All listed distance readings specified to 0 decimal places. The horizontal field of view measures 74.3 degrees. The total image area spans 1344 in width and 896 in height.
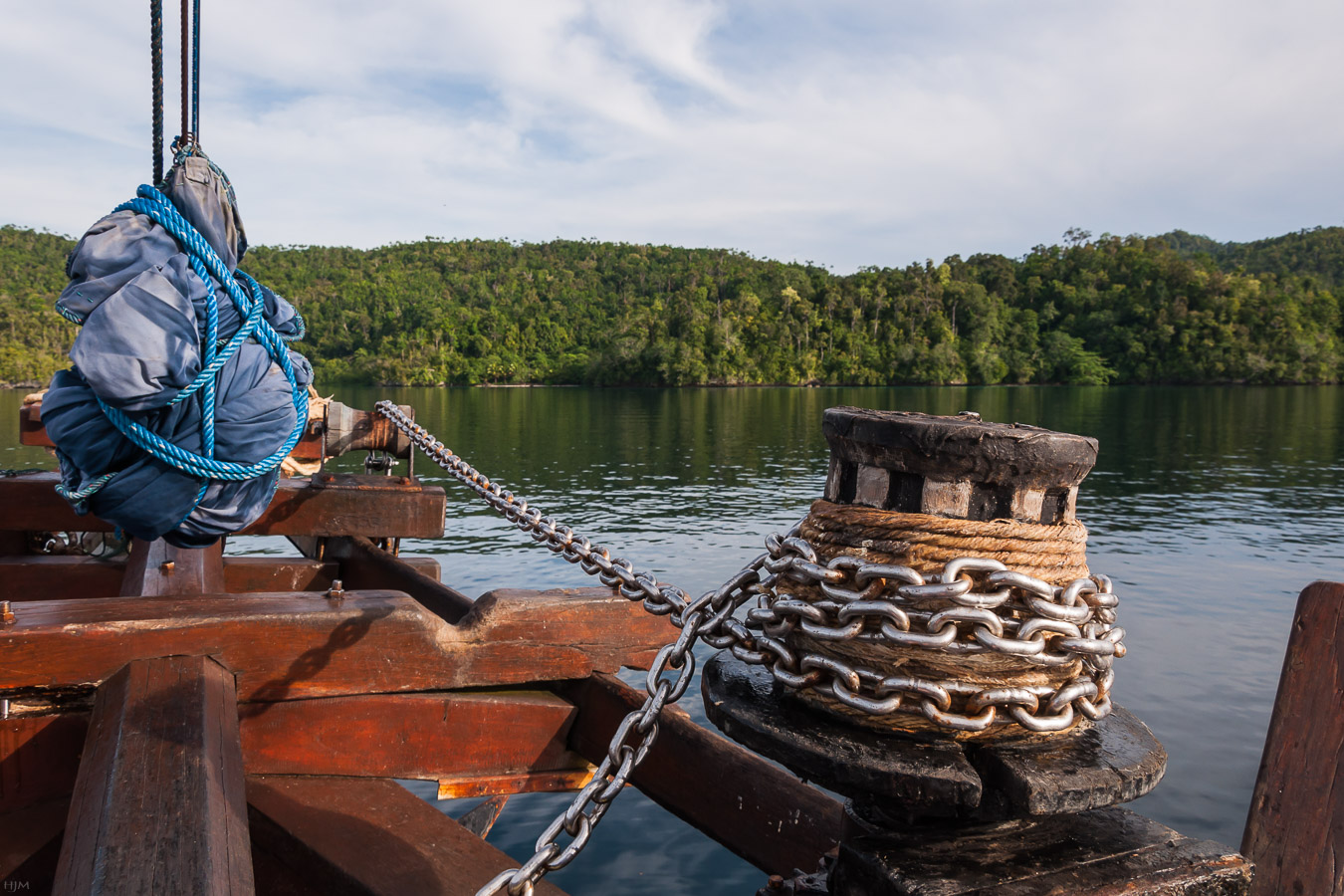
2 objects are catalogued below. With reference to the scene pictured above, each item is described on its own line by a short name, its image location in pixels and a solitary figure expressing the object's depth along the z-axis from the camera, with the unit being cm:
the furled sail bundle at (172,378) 257
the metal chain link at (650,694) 119
